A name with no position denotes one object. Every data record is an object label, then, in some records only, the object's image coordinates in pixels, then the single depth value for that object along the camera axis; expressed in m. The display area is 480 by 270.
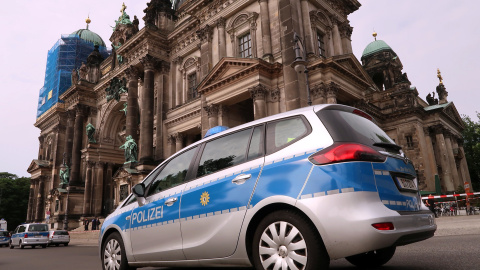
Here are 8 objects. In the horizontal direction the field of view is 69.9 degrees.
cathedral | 20.56
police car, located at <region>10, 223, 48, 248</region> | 20.61
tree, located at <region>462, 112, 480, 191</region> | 50.47
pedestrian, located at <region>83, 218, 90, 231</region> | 30.13
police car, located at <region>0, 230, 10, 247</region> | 26.78
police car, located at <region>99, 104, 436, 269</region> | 3.18
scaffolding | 53.53
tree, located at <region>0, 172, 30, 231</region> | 66.69
